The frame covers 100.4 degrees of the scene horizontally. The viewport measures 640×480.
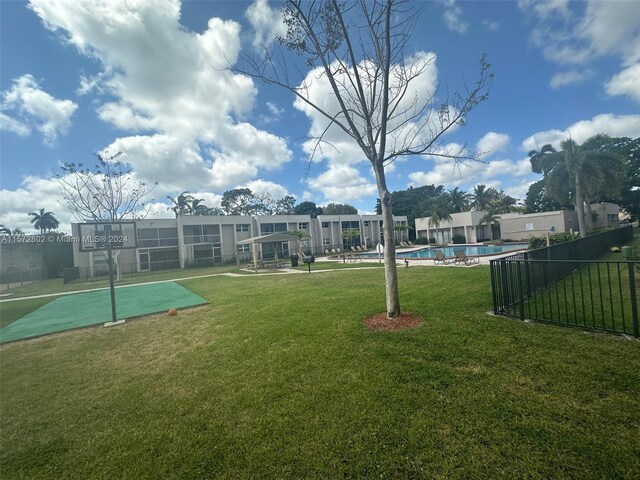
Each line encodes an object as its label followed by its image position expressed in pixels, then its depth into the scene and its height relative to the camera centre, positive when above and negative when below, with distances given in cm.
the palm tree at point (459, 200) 4966 +611
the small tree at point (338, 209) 6823 +857
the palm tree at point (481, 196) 4966 +643
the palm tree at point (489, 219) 3455 +143
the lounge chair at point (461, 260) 1488 -156
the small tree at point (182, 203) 4509 +864
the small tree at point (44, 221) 4656 +769
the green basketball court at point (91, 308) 759 -180
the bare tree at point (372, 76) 524 +347
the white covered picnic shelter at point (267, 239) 2059 +62
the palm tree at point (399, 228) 4000 +133
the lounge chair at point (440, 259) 1596 -150
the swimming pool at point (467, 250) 2600 -181
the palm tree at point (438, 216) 3762 +251
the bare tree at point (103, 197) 1826 +444
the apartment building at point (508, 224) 3133 +59
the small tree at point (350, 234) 4081 +101
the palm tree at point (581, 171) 2089 +418
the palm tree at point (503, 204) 4348 +436
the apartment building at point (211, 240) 2964 +132
